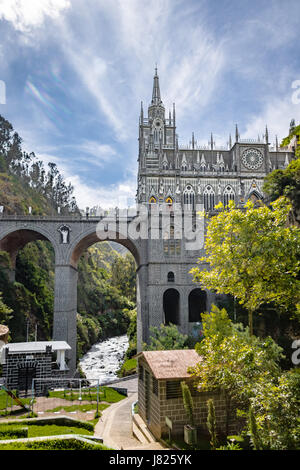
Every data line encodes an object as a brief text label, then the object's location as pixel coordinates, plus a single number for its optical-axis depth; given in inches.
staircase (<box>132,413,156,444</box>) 451.8
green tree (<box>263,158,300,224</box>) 1016.2
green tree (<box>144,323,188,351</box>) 963.3
